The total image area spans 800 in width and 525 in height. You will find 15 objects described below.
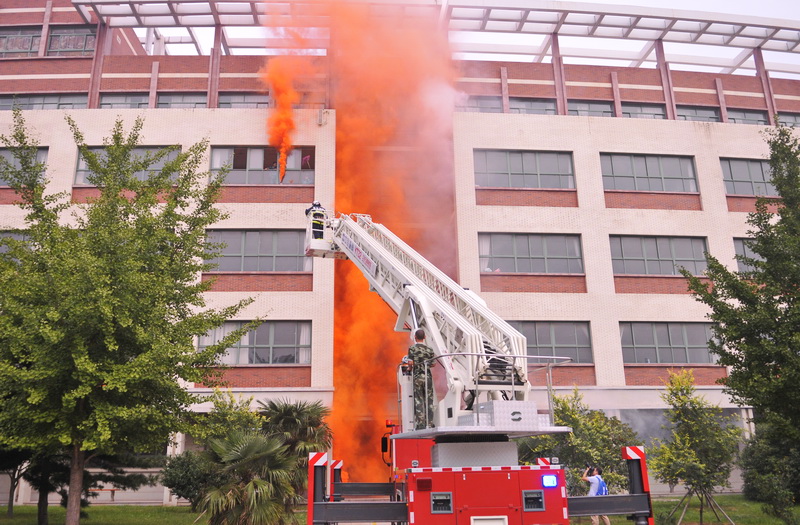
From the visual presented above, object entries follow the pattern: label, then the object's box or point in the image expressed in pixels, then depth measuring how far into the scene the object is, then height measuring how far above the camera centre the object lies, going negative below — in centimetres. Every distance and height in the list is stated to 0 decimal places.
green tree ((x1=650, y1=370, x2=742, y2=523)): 1422 -9
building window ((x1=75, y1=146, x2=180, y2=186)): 2525 +1156
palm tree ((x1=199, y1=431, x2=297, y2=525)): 1125 -48
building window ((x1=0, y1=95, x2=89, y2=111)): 2722 +1528
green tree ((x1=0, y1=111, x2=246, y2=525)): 1033 +217
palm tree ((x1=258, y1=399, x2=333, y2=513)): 1619 +77
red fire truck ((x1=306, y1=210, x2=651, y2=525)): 753 +6
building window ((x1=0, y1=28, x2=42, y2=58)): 2841 +1858
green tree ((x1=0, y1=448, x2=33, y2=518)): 1306 +5
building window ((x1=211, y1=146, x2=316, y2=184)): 2530 +1156
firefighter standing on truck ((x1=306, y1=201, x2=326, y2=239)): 1541 +568
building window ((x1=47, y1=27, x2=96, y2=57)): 2802 +1833
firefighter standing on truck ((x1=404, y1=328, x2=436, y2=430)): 881 +104
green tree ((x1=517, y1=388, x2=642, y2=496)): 1570 +10
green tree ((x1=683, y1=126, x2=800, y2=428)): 1234 +271
